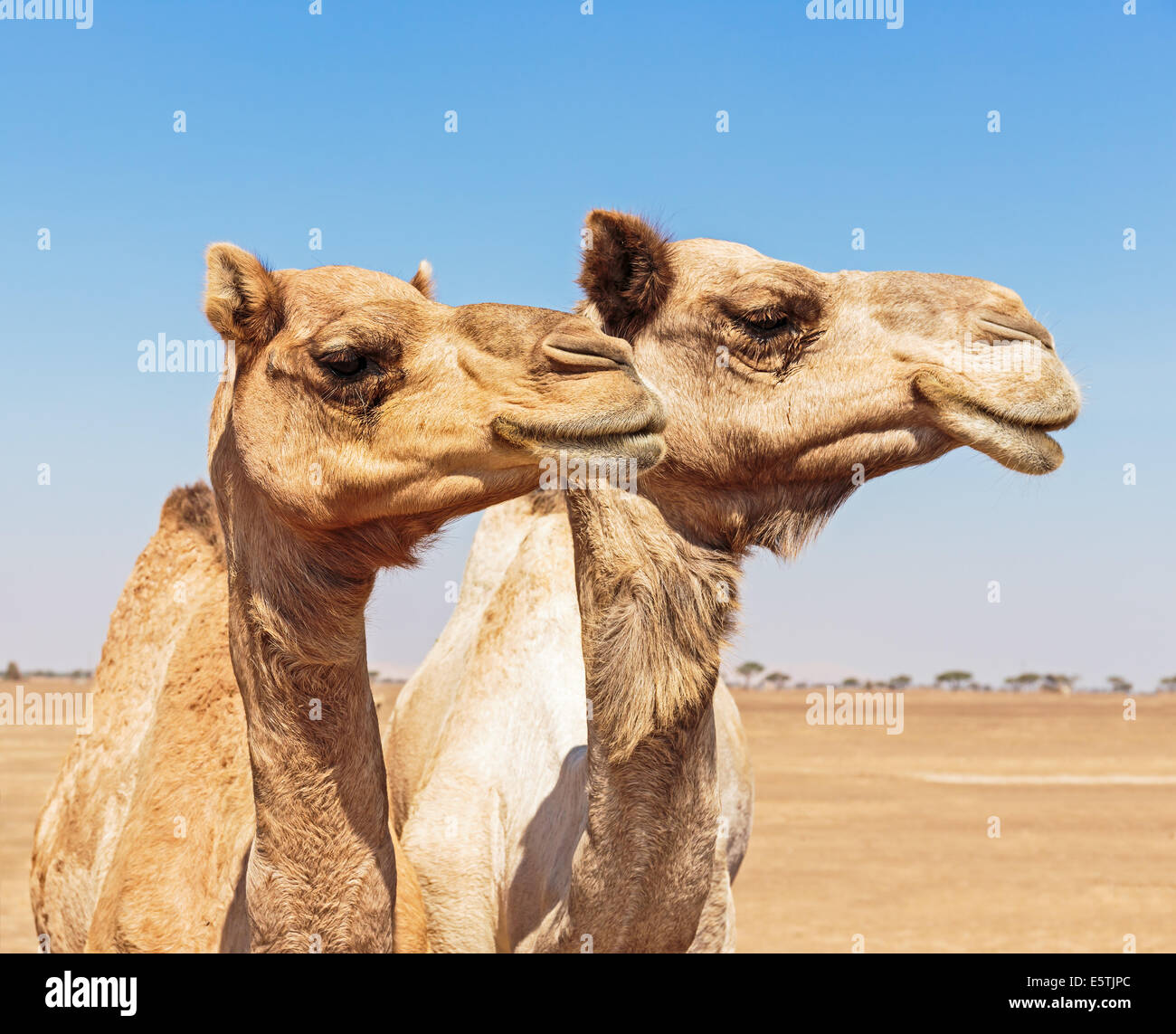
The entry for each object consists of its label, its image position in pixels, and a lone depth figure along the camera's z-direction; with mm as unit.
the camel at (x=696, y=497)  3836
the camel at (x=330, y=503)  3176
